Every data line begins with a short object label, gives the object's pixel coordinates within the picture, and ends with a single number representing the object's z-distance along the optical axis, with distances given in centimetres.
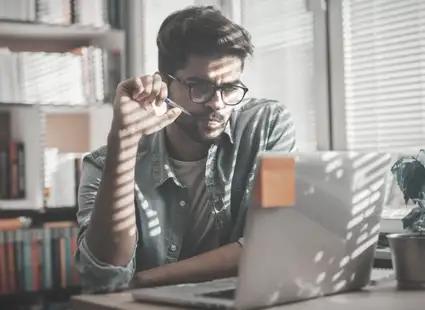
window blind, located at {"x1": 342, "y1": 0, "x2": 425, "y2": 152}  206
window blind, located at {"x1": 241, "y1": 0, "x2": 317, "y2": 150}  243
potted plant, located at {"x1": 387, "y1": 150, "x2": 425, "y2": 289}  118
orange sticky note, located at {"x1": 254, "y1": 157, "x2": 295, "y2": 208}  91
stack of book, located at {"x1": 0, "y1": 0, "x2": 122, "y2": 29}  273
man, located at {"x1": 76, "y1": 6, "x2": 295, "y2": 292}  142
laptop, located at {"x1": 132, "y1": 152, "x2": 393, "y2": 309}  93
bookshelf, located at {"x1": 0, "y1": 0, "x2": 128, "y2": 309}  266
